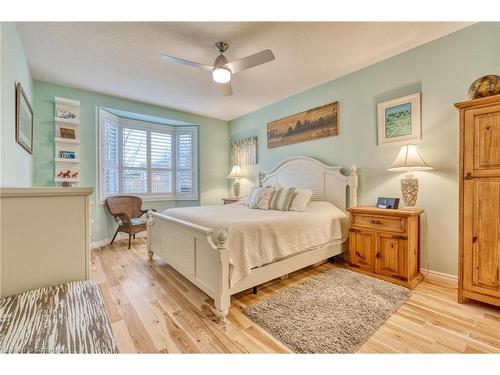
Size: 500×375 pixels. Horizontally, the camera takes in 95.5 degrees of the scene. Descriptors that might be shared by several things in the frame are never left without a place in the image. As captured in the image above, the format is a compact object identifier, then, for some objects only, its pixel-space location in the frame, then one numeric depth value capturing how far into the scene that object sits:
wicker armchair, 3.71
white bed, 1.84
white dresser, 1.13
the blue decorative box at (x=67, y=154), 3.45
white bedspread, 1.91
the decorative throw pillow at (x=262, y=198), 3.14
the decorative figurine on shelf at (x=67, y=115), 3.45
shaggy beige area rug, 1.51
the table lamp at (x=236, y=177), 4.88
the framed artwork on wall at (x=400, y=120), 2.54
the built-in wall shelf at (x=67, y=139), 3.43
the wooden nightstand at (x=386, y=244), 2.29
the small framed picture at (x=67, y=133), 3.47
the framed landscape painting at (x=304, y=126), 3.34
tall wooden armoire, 1.74
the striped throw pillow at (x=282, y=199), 2.97
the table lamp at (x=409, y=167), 2.33
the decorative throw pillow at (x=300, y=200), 2.92
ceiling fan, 2.13
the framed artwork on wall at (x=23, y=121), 2.16
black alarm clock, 2.52
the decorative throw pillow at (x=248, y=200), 3.46
